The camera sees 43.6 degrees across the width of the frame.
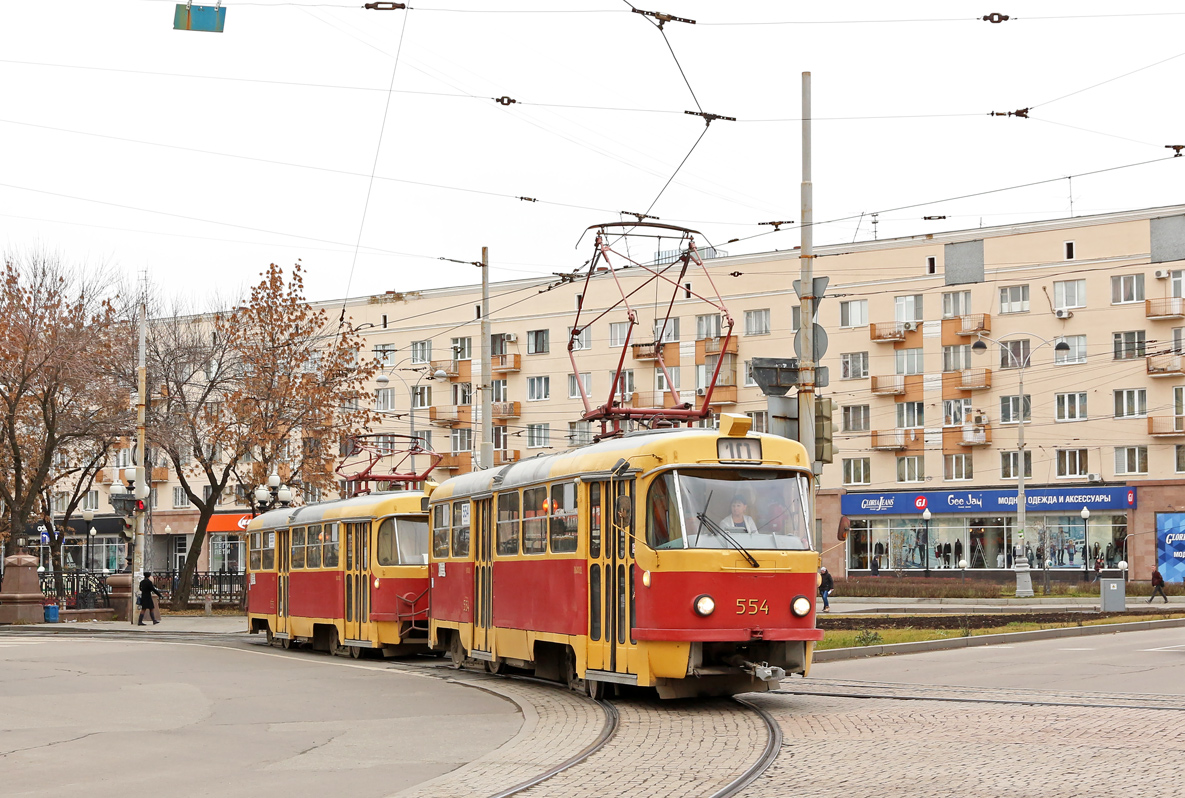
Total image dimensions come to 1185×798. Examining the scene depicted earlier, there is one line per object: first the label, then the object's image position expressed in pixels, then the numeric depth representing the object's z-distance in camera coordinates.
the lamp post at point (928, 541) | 64.46
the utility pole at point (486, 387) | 33.37
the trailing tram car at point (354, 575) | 24.00
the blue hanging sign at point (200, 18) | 15.14
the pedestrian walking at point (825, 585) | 35.37
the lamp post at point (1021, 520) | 46.03
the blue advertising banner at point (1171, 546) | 58.69
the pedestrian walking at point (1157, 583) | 42.29
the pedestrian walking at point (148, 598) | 38.75
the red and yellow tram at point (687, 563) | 14.14
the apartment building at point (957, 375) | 59.84
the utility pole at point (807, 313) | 18.92
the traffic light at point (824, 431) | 18.86
